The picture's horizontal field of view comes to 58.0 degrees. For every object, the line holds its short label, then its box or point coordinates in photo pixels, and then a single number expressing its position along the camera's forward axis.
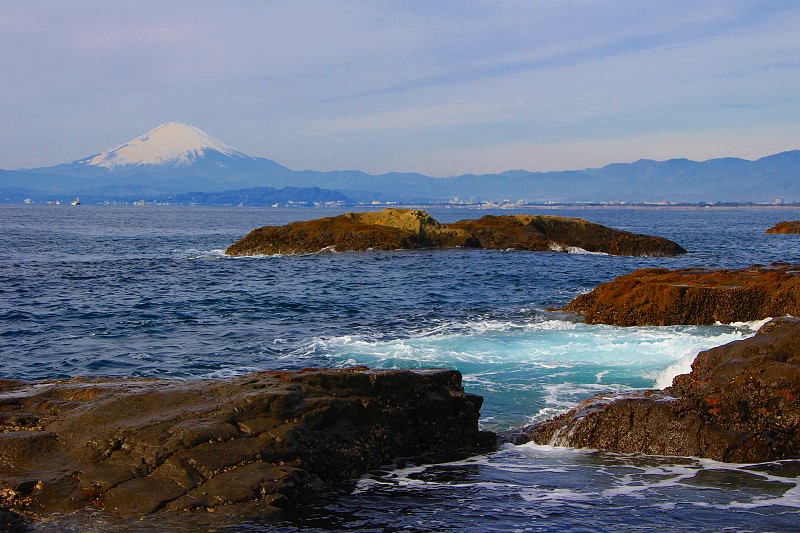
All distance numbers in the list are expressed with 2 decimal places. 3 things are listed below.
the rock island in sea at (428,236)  53.59
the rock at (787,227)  87.81
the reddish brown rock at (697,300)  22.00
